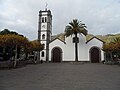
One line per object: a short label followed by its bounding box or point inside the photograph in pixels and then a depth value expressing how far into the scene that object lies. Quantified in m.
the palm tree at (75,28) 20.26
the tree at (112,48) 16.68
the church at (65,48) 23.41
